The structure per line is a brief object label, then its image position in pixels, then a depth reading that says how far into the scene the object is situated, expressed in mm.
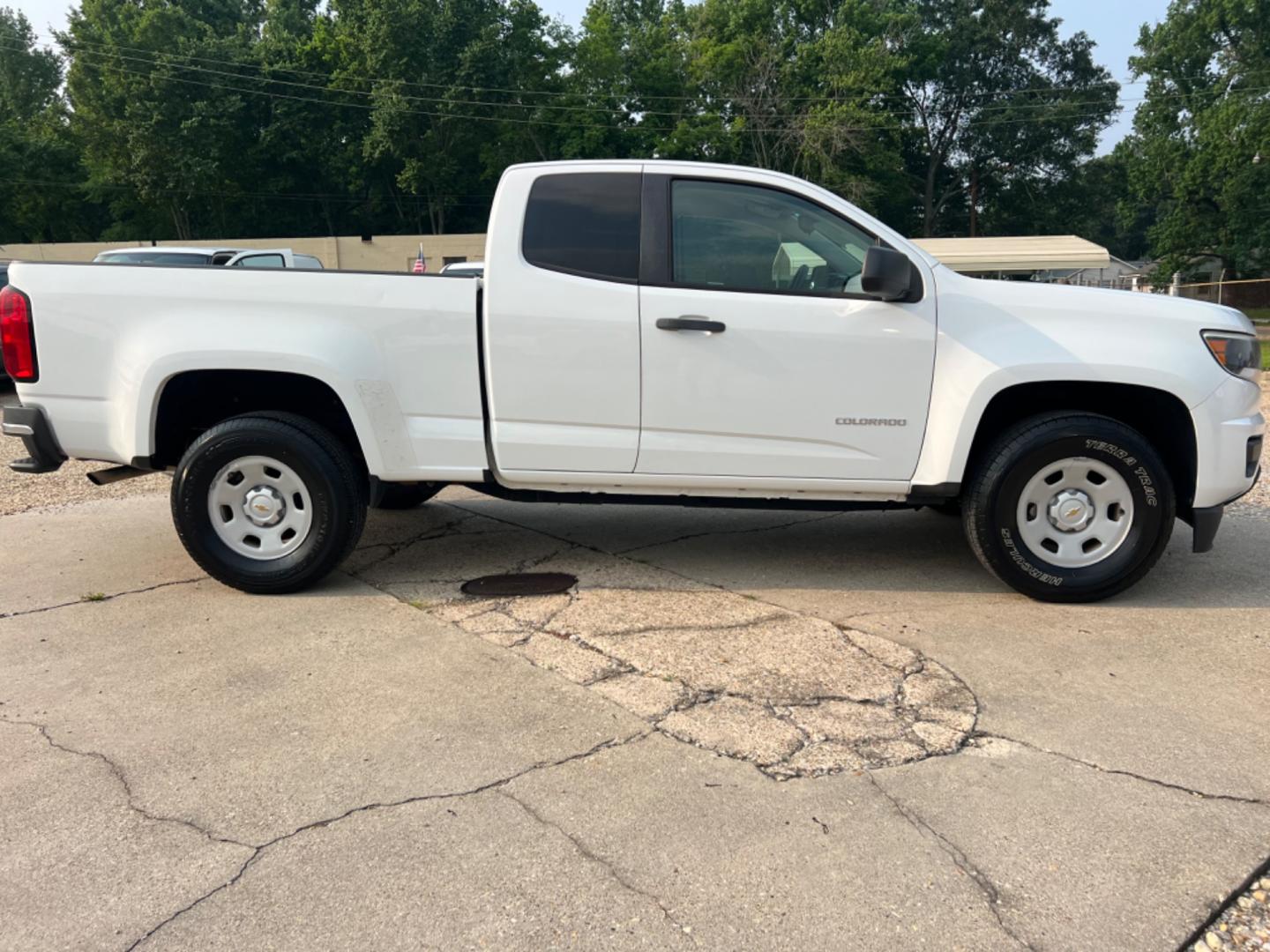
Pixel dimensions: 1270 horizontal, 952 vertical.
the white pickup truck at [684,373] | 4320
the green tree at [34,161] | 46125
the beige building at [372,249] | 39906
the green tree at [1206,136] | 46250
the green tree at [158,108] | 43906
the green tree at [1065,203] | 58562
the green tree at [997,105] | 57438
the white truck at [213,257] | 15586
